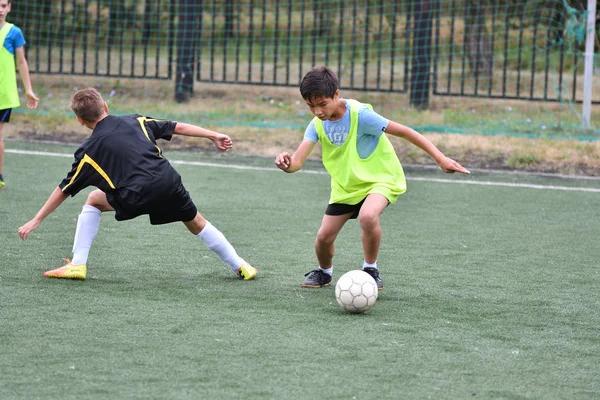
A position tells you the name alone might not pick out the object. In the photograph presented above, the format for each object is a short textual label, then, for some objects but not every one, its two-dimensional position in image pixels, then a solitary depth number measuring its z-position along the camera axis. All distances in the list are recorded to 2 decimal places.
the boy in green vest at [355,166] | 10.26
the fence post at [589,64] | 21.67
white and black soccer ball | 9.39
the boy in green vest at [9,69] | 16.12
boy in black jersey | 10.21
